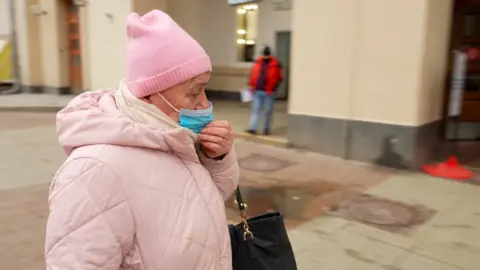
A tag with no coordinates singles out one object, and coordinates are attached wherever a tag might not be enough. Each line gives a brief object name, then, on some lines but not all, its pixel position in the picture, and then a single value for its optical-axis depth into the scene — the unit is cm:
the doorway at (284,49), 1412
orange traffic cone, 636
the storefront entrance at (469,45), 748
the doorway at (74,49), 1592
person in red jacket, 912
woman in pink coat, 139
